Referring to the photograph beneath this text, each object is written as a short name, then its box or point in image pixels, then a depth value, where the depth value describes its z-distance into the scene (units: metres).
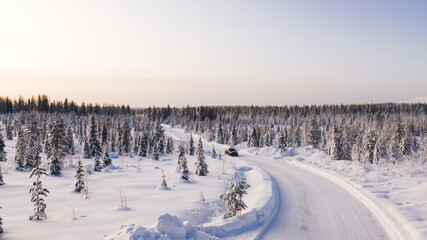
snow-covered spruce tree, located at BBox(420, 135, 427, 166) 51.25
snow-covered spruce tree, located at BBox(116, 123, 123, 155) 56.82
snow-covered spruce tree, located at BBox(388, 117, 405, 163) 60.00
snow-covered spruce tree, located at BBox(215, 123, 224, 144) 87.12
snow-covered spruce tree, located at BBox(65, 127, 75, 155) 51.31
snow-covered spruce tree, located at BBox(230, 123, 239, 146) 79.50
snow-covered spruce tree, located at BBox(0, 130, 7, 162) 32.66
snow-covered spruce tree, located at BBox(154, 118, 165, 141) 55.78
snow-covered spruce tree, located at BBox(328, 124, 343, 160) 49.44
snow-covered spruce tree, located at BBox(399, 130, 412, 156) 62.14
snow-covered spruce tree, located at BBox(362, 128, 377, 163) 49.38
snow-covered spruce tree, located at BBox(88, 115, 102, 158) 43.88
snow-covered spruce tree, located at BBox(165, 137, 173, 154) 55.81
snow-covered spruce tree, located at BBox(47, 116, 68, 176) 32.53
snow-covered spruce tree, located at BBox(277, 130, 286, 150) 47.19
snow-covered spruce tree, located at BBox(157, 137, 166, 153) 55.19
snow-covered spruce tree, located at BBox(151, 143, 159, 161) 41.89
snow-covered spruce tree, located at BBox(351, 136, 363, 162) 33.86
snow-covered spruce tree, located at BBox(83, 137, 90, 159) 46.31
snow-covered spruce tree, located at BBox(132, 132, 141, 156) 61.24
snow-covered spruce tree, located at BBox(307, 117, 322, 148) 64.94
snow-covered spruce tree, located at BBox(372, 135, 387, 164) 48.47
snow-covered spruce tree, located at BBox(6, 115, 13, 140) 69.38
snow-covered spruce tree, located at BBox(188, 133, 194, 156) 57.56
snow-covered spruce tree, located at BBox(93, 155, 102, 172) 28.84
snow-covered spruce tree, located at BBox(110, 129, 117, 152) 62.10
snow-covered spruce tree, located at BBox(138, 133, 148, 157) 51.12
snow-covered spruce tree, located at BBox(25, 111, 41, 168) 55.32
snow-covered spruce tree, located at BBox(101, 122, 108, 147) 54.81
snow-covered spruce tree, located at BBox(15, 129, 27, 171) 30.56
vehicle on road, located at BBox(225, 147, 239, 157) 41.81
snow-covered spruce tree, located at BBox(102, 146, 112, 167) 31.89
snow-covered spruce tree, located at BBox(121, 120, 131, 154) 57.24
